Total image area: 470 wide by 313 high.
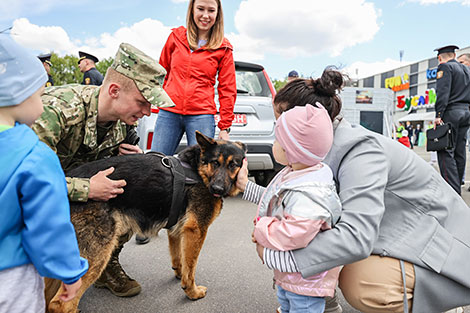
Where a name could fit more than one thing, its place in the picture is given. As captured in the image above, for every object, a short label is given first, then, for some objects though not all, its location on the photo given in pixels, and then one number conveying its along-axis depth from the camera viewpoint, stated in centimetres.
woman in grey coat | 167
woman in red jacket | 327
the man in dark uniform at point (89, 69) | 794
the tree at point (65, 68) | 2942
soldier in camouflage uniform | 205
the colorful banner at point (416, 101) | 4168
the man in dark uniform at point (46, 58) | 743
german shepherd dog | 208
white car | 502
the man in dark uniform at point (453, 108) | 515
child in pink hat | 151
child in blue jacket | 102
